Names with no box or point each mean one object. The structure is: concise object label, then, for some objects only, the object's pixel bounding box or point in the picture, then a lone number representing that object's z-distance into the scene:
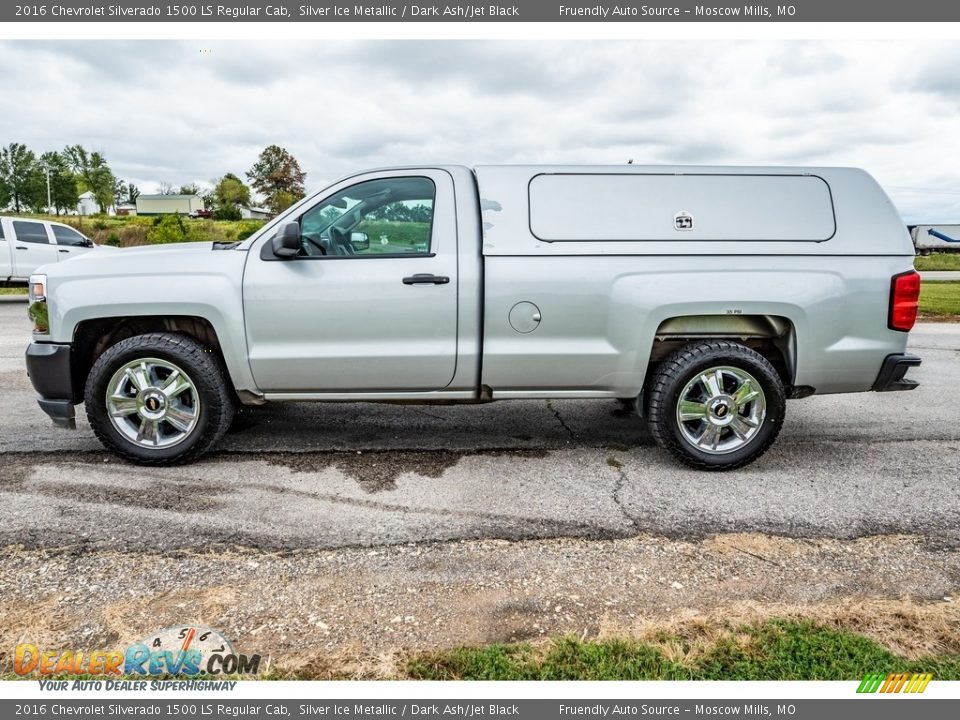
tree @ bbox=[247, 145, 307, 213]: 83.00
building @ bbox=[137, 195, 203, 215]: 89.38
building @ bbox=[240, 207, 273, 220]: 83.31
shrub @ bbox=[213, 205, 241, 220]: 79.06
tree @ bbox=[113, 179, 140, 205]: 93.50
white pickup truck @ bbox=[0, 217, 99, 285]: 14.30
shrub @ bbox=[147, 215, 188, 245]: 29.05
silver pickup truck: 4.25
